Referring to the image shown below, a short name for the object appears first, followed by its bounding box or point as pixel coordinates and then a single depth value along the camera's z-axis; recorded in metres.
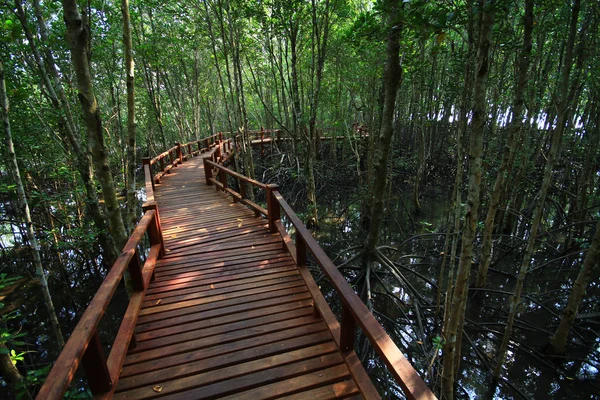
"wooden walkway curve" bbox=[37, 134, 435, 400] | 2.07
